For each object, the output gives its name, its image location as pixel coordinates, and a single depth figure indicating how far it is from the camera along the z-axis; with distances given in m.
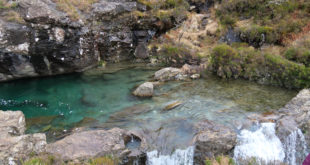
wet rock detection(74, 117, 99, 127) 9.12
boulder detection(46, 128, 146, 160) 6.71
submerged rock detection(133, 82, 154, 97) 11.62
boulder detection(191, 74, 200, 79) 14.18
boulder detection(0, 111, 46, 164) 6.28
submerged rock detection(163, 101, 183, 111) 10.12
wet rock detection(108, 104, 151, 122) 9.46
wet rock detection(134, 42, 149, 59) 18.72
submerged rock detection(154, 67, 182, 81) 13.98
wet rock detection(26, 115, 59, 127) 9.46
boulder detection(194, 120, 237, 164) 7.09
